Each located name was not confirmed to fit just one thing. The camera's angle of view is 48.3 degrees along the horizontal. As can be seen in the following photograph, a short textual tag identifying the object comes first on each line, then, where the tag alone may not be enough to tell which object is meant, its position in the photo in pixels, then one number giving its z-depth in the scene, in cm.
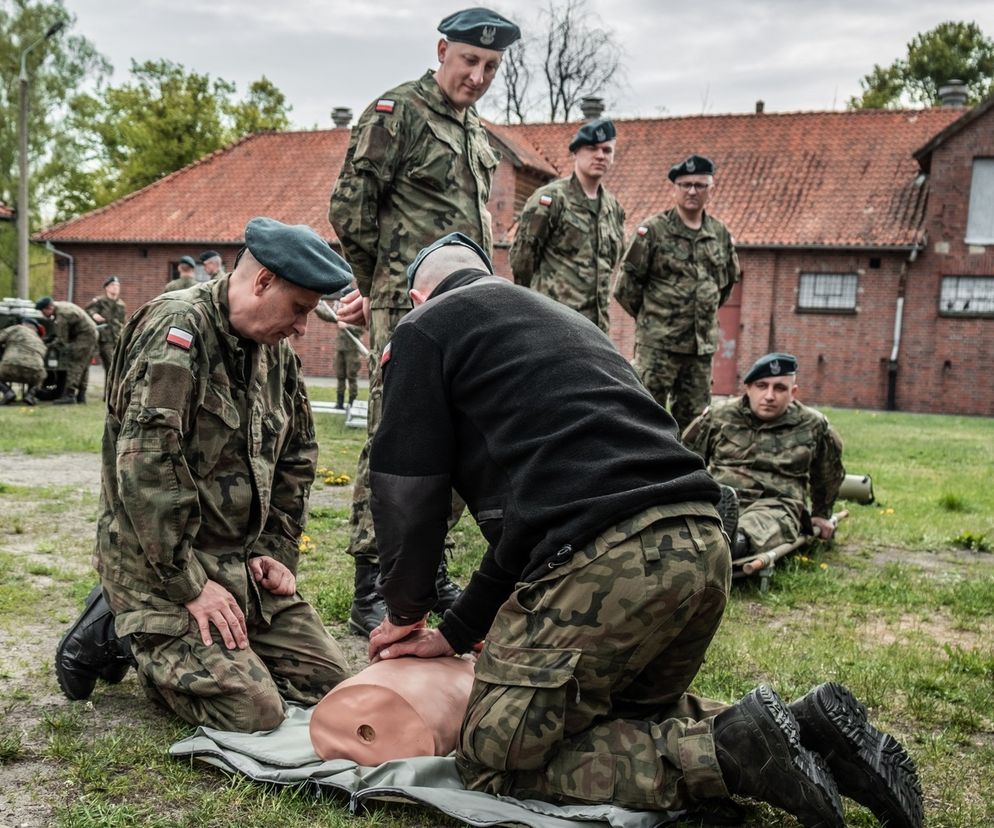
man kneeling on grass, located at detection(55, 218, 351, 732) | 356
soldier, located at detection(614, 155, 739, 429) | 872
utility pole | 2280
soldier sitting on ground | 707
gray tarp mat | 301
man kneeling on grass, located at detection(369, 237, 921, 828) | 298
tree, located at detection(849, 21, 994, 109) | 4691
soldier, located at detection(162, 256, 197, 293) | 1886
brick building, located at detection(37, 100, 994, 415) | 2667
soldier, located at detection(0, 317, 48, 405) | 1577
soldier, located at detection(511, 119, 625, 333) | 809
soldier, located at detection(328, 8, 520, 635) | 529
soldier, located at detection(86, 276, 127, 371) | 1866
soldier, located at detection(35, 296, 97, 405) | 1661
